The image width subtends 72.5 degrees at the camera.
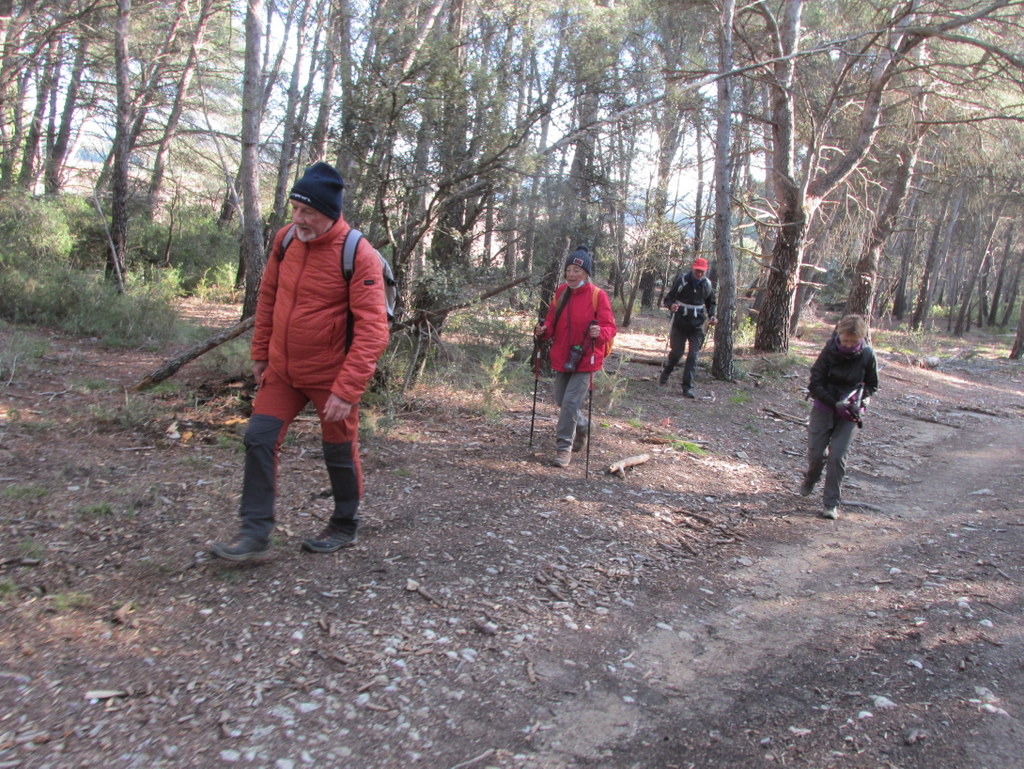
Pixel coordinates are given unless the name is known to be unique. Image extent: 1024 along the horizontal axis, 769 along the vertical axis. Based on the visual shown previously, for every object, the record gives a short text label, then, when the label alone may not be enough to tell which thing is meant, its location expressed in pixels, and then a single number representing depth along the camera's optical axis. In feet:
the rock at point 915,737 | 9.83
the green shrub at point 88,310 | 33.19
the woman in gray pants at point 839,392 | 19.80
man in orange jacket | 12.32
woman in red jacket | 20.89
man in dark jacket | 33.94
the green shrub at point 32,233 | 38.73
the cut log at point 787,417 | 32.68
